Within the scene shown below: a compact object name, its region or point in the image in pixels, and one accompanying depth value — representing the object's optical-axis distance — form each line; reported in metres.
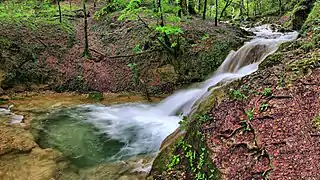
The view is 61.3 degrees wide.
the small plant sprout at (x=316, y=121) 4.55
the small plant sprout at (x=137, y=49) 13.76
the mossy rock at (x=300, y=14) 18.84
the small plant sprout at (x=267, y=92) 5.64
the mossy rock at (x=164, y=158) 5.89
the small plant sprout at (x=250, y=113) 5.35
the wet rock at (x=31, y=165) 6.24
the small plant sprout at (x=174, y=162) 5.77
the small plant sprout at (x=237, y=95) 6.01
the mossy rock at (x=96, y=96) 12.26
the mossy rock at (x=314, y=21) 8.73
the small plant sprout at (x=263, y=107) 5.35
